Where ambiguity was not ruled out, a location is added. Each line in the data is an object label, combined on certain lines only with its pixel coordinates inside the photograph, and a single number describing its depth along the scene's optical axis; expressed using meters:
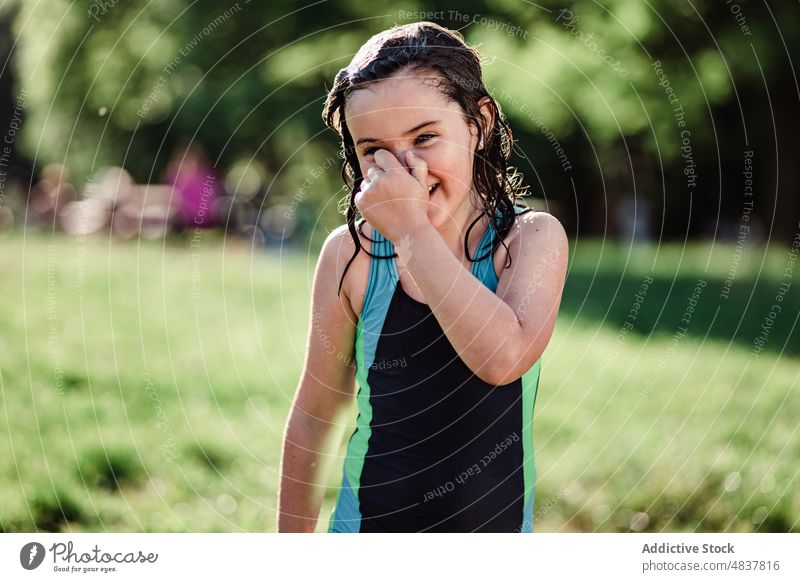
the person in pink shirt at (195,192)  12.79
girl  1.81
